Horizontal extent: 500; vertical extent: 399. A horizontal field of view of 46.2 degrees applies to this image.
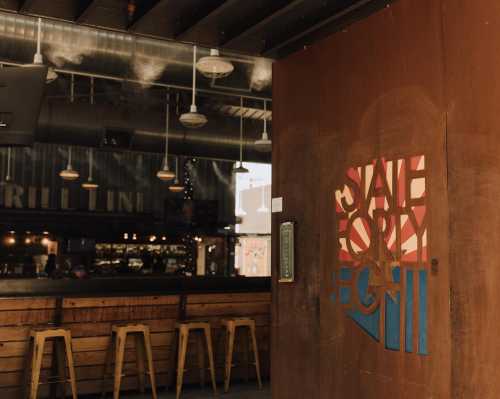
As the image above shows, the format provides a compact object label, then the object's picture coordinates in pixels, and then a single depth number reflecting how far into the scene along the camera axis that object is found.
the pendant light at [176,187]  11.40
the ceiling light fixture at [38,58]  4.83
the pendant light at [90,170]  11.51
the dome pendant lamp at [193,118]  6.61
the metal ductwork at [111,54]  5.71
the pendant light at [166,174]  9.43
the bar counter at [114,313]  5.28
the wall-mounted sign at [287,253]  4.14
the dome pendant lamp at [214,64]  5.08
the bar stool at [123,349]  5.12
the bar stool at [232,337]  5.70
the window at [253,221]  14.93
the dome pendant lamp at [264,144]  8.07
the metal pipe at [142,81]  6.20
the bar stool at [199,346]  5.37
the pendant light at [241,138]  8.64
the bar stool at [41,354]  4.75
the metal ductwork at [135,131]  7.36
